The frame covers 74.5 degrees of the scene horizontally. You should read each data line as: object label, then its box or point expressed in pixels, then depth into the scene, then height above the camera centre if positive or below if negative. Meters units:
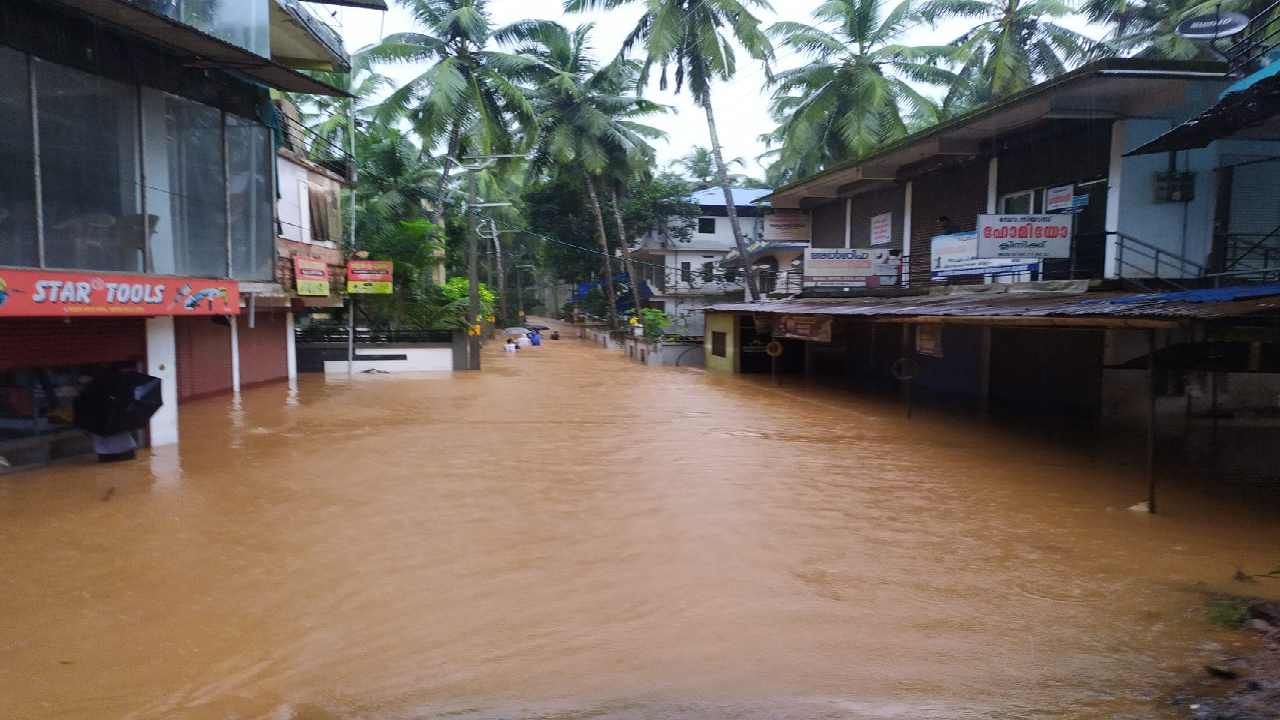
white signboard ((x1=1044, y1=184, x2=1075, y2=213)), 14.73 +1.98
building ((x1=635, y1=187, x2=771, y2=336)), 39.62 +2.50
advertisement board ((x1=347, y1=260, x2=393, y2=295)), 21.56 +0.66
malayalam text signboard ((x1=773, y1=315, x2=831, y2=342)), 19.44 -0.50
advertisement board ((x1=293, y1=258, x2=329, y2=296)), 18.62 +0.57
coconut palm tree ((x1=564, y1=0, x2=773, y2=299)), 25.22 +8.05
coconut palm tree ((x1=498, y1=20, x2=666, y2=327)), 33.41 +7.92
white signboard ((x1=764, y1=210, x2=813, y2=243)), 25.98 +2.49
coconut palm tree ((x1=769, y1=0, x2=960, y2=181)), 25.16 +7.13
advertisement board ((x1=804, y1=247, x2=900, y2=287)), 19.50 +0.95
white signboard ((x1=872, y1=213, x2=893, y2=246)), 21.22 +2.01
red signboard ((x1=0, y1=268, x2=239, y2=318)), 8.95 +0.06
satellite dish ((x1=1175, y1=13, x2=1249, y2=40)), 10.29 +3.49
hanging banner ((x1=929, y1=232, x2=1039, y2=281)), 14.98 +0.88
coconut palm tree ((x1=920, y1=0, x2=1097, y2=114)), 24.95 +8.30
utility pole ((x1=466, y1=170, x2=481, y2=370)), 26.08 -0.08
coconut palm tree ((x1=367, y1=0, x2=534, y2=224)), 25.95 +7.09
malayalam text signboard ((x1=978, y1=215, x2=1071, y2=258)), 13.38 +1.17
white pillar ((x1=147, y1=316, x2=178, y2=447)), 12.06 -1.03
